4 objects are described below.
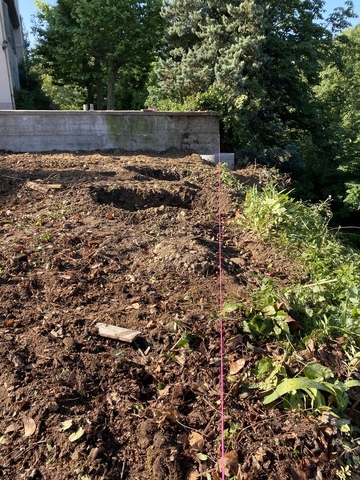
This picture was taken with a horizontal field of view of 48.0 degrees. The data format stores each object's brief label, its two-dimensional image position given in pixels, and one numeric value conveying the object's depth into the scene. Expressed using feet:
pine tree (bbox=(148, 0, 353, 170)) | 33.47
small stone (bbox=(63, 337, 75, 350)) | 7.77
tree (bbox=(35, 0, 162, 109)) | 52.90
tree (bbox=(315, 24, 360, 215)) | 44.78
